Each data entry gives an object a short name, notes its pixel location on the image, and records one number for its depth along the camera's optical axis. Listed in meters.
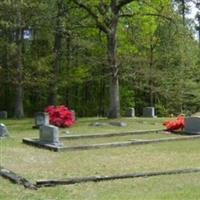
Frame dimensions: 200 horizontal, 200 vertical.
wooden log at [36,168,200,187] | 9.62
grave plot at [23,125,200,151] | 15.18
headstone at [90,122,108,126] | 22.99
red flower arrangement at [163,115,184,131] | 19.78
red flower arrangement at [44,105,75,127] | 21.73
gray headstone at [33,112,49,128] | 21.34
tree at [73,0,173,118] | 27.11
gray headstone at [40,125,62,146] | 15.53
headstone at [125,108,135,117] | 30.42
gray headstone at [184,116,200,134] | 18.91
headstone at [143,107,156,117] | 30.82
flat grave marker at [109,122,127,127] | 22.74
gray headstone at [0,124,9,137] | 17.69
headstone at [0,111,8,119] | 32.42
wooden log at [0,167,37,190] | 9.59
